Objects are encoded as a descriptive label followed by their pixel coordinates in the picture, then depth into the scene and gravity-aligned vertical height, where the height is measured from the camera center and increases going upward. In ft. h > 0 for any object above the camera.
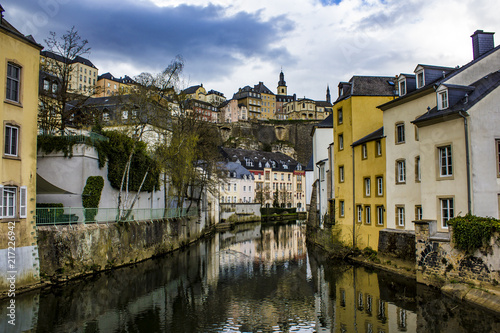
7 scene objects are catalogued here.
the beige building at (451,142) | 54.08 +7.78
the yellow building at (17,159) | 51.19 +5.28
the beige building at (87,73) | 333.74 +104.65
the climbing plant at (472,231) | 49.70 -4.22
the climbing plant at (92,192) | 80.18 +1.36
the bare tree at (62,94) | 90.76 +24.08
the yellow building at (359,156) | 82.53 +8.74
